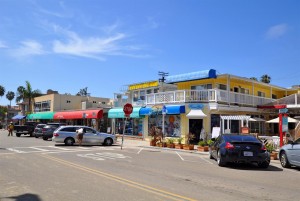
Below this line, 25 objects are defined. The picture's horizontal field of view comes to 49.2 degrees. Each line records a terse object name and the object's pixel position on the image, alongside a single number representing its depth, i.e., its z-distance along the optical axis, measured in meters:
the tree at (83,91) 112.78
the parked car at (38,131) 38.26
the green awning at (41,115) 55.58
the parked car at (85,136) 25.40
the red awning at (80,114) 40.41
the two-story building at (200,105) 27.23
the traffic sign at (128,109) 22.94
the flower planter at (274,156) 16.86
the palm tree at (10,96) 140.38
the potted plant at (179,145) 23.06
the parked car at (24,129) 42.12
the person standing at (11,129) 43.34
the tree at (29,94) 70.31
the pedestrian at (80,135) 24.95
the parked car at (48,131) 34.28
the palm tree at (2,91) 120.21
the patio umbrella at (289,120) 25.38
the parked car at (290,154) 12.92
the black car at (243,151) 13.05
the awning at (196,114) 26.23
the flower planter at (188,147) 22.18
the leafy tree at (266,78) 60.36
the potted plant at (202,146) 21.12
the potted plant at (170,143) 23.76
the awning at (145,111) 30.83
